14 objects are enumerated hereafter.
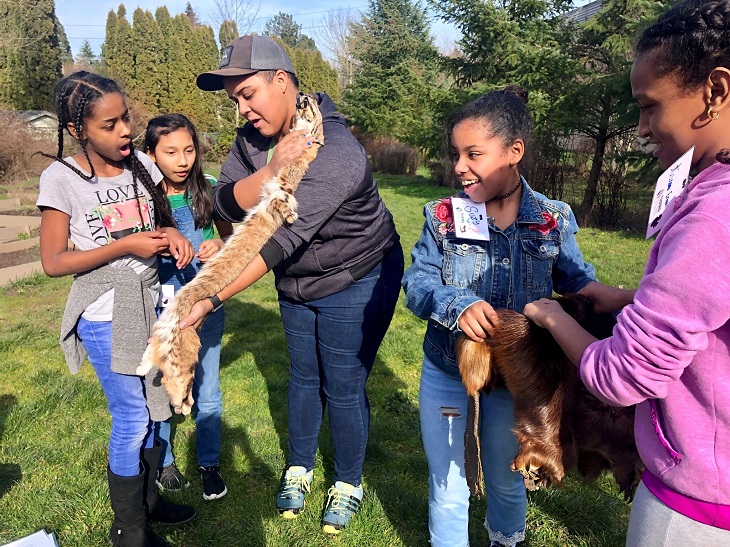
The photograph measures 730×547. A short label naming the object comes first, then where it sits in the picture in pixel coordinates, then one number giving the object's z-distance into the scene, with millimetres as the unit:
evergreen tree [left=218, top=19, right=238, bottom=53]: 27900
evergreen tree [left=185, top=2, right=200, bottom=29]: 53962
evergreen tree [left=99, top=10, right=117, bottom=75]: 25766
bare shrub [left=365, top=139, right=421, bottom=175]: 21703
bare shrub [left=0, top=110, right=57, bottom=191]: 14852
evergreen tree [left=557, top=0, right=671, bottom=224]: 9914
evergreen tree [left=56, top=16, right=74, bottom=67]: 50569
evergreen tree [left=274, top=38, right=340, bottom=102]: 29342
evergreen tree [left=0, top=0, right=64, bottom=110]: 24641
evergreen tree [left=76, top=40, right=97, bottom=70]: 66950
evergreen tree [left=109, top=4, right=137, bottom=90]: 25453
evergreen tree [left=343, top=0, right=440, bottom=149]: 22775
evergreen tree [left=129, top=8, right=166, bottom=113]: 25203
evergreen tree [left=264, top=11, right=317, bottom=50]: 63469
